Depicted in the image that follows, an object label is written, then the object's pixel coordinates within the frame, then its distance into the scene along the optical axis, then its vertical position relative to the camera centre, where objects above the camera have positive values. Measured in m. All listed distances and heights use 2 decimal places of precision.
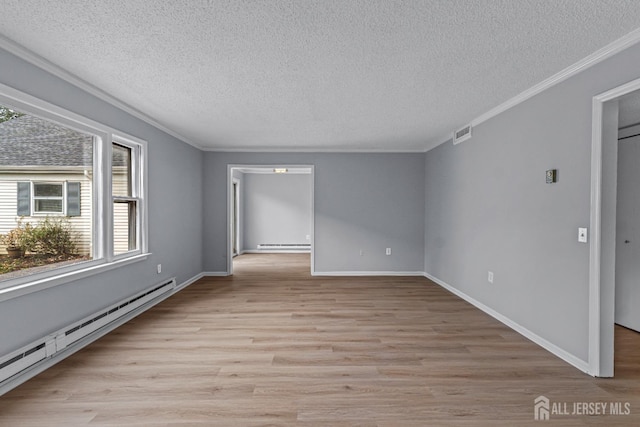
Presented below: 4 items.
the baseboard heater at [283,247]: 8.95 -1.11
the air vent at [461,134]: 4.11 +1.10
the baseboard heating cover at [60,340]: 2.09 -1.09
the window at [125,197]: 3.41 +0.14
